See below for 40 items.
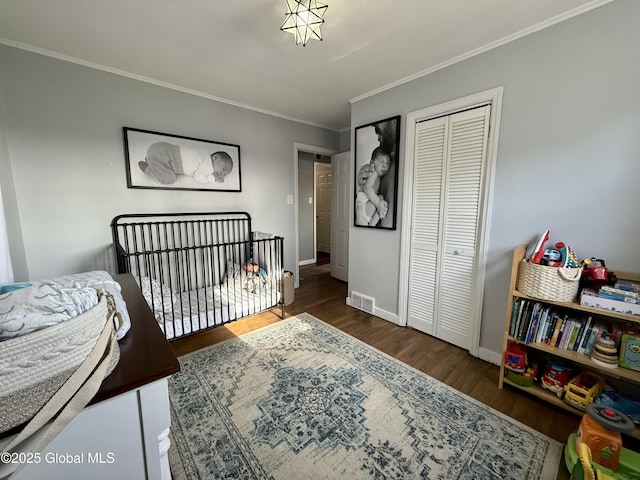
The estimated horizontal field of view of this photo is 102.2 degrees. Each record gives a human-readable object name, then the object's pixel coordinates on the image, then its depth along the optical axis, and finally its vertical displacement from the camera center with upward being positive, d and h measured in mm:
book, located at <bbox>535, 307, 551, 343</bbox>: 1573 -743
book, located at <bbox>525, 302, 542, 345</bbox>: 1595 -733
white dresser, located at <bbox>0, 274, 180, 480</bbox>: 590 -559
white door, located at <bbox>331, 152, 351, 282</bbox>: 3748 -210
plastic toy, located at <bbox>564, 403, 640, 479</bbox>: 1085 -1064
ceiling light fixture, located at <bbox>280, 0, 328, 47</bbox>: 1414 +1056
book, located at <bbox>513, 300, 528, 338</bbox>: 1641 -705
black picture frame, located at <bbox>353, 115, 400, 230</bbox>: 2480 +299
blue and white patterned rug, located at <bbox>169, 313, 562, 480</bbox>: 1217 -1224
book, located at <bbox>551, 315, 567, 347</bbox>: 1529 -759
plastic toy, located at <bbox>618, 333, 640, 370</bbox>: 1288 -742
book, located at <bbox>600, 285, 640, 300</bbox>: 1276 -442
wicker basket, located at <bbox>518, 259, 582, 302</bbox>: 1431 -447
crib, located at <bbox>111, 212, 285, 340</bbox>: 2178 -671
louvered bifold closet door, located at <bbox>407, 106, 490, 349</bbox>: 2012 -146
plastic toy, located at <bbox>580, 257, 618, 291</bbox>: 1393 -387
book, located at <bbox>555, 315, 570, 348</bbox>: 1515 -750
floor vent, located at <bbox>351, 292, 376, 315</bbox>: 2857 -1120
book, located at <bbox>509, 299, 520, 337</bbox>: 1660 -717
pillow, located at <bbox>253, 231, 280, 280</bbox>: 2709 -565
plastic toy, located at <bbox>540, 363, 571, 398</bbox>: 1549 -1051
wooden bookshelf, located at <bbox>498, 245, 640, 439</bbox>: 1298 -847
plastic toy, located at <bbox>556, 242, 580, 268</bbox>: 1486 -314
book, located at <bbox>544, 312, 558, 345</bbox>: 1556 -742
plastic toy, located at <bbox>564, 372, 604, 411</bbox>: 1441 -1049
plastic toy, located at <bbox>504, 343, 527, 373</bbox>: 1671 -1003
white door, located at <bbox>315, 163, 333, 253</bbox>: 5613 -84
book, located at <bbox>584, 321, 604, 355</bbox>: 1427 -726
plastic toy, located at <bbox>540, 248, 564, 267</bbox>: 1516 -324
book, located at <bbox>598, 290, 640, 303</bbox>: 1271 -467
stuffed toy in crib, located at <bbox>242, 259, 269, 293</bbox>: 2641 -778
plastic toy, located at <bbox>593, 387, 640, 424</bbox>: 1325 -1043
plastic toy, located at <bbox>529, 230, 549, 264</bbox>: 1574 -285
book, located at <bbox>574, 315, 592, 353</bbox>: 1454 -748
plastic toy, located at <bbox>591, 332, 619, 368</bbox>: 1341 -778
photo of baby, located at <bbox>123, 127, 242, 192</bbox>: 2408 +415
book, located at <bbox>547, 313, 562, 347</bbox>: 1539 -749
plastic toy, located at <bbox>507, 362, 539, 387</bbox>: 1650 -1106
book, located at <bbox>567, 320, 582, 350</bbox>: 1478 -748
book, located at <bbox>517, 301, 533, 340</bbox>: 1627 -729
